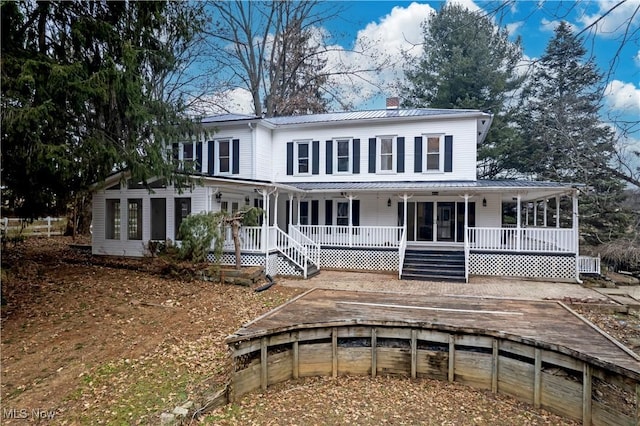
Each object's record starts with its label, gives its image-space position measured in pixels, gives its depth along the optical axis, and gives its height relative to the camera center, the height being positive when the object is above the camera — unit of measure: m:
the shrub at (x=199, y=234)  11.77 -0.55
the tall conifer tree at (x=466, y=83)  25.41 +9.76
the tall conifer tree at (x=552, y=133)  20.75 +5.52
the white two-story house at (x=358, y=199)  13.33 +0.76
